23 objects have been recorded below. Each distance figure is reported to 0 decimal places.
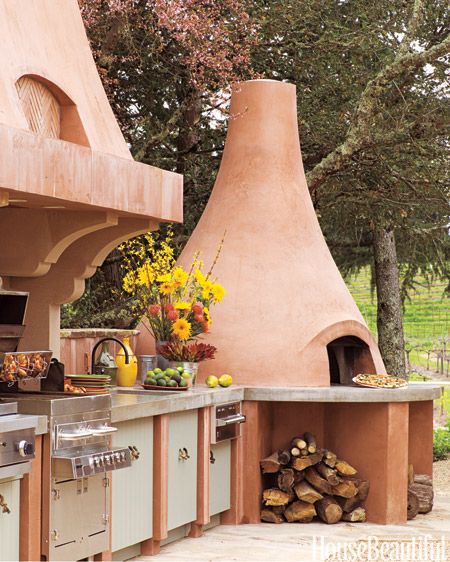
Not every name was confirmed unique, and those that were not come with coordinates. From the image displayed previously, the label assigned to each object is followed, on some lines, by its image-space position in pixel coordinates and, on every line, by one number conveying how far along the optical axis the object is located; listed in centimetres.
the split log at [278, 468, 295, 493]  861
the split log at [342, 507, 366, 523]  867
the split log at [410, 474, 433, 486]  942
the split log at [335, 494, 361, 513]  870
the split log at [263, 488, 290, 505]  857
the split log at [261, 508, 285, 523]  861
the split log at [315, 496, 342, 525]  859
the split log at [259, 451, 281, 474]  862
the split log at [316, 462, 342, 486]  865
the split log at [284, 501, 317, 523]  863
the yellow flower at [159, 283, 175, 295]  883
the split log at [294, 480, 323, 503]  859
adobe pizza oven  895
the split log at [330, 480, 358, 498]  862
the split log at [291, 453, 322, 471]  866
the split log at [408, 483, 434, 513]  927
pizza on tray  887
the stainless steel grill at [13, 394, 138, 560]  615
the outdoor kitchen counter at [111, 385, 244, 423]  695
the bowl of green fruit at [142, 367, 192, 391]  809
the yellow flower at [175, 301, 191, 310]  867
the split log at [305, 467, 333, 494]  866
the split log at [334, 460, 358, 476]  872
